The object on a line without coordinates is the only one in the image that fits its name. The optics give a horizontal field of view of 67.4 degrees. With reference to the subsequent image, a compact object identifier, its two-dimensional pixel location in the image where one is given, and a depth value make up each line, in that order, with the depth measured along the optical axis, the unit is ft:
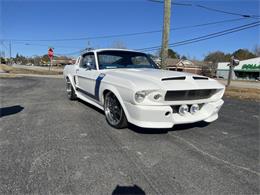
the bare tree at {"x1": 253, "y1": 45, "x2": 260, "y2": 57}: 220.65
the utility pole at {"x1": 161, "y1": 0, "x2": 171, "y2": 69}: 25.90
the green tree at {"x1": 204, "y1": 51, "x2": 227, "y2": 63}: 240.10
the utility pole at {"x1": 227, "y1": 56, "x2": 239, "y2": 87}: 38.03
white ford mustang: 9.96
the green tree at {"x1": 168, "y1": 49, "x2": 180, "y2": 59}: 268.33
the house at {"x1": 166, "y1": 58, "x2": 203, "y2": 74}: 171.15
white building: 143.77
